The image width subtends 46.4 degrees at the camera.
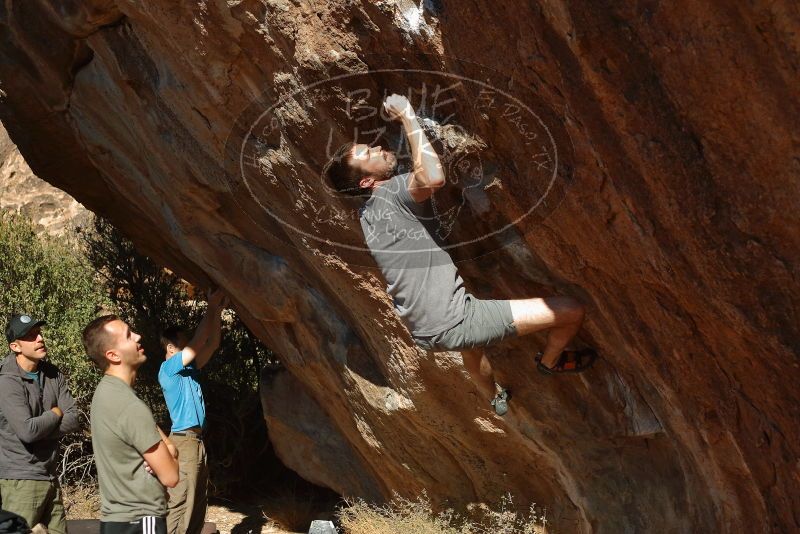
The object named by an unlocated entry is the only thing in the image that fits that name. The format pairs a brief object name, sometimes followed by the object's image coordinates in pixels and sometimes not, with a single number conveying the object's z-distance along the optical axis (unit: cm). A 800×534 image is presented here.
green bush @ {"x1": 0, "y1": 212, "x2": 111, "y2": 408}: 985
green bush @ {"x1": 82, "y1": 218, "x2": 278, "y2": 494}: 999
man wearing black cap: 488
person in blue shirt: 571
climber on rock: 376
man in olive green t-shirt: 366
